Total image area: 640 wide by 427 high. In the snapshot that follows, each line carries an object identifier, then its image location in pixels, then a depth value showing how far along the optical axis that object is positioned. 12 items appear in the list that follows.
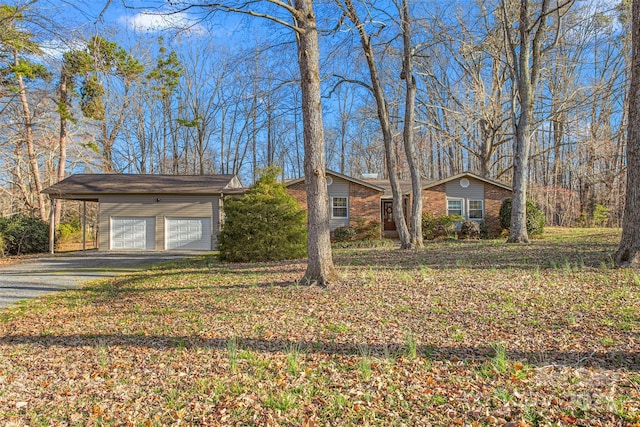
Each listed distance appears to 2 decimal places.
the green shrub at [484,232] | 18.09
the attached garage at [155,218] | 17.66
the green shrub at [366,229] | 18.59
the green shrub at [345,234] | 18.12
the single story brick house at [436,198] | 19.02
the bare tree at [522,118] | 12.19
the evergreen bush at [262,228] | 11.23
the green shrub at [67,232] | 20.62
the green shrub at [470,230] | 17.77
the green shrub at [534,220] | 16.17
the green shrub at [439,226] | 18.19
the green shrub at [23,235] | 16.49
